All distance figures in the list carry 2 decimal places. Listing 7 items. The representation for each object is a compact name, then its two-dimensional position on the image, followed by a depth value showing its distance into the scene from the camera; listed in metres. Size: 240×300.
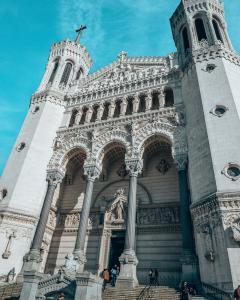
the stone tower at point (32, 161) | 16.08
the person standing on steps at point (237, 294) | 8.02
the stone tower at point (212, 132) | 11.34
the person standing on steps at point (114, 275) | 13.57
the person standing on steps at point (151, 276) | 14.04
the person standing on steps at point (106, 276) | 13.26
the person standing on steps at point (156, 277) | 14.07
